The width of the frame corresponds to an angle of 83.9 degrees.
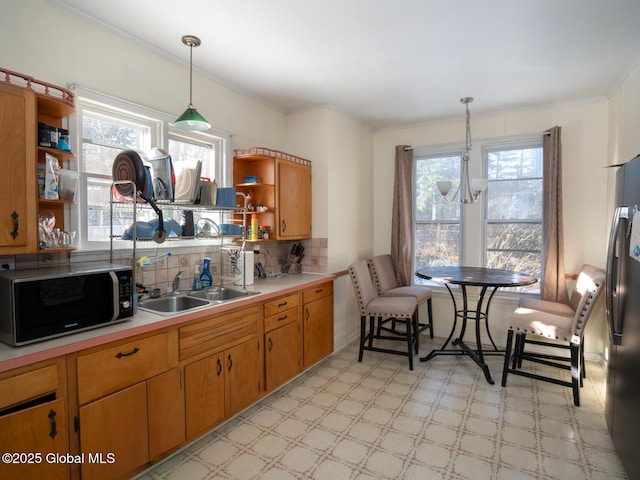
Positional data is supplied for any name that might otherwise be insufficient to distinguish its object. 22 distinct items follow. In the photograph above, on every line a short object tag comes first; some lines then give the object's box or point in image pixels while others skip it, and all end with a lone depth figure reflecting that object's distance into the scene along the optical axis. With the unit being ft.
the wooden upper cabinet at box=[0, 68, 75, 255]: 5.24
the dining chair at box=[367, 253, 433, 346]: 12.73
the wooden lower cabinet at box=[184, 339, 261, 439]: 7.01
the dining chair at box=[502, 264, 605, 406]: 8.91
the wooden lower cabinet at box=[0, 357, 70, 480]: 4.52
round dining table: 10.12
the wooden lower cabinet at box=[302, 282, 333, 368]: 10.57
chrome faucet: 8.61
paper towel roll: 9.62
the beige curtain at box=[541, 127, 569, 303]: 11.67
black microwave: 4.89
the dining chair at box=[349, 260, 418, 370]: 11.14
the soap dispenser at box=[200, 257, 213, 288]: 9.25
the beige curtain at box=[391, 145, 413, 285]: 14.28
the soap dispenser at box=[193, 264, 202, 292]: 9.11
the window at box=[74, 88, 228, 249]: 7.25
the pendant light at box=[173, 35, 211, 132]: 7.54
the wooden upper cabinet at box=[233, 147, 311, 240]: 10.69
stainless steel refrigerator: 5.72
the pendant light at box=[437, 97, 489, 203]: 10.52
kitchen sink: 7.97
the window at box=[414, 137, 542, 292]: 12.72
